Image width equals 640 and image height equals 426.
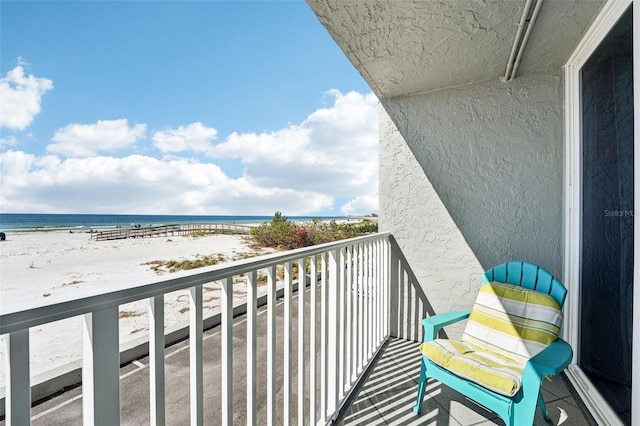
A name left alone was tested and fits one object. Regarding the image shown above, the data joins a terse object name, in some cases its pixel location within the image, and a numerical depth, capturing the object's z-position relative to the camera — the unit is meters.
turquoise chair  1.45
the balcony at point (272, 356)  0.69
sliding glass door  1.60
